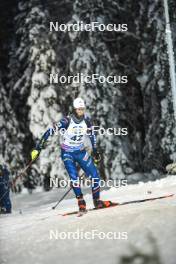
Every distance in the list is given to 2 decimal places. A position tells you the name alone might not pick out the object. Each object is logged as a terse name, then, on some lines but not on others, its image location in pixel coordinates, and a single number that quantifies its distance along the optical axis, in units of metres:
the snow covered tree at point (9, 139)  52.75
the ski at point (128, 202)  18.93
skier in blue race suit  19.52
